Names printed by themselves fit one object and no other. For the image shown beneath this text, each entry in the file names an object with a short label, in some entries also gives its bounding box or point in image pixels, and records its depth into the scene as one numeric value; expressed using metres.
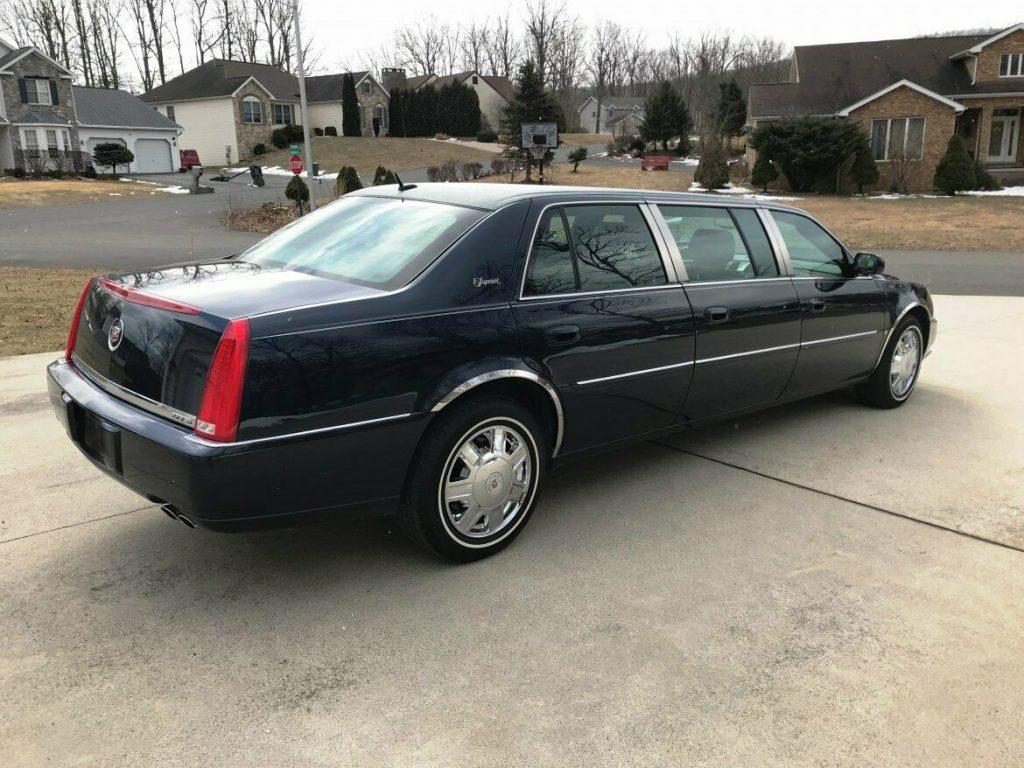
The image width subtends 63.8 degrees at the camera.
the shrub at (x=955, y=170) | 29.25
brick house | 31.75
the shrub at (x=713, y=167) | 33.19
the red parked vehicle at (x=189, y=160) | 50.59
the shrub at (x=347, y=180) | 23.91
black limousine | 2.98
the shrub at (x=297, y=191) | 23.56
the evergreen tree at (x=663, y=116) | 56.38
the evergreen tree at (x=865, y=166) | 30.39
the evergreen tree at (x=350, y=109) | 60.72
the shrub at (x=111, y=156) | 43.59
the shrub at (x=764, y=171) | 31.67
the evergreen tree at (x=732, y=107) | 52.13
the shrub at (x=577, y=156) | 44.69
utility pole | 20.38
